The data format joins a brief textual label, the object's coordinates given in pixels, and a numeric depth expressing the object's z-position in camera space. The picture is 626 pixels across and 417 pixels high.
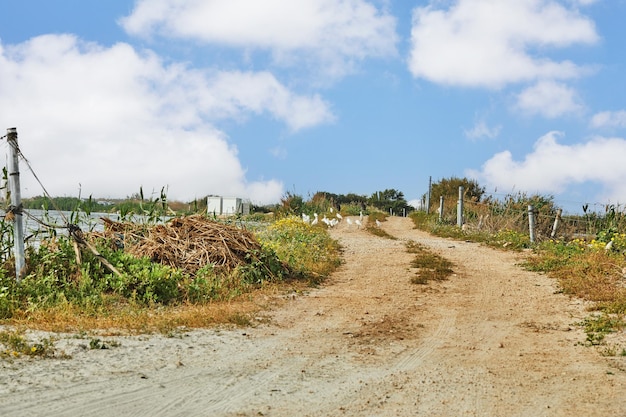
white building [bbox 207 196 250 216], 35.88
